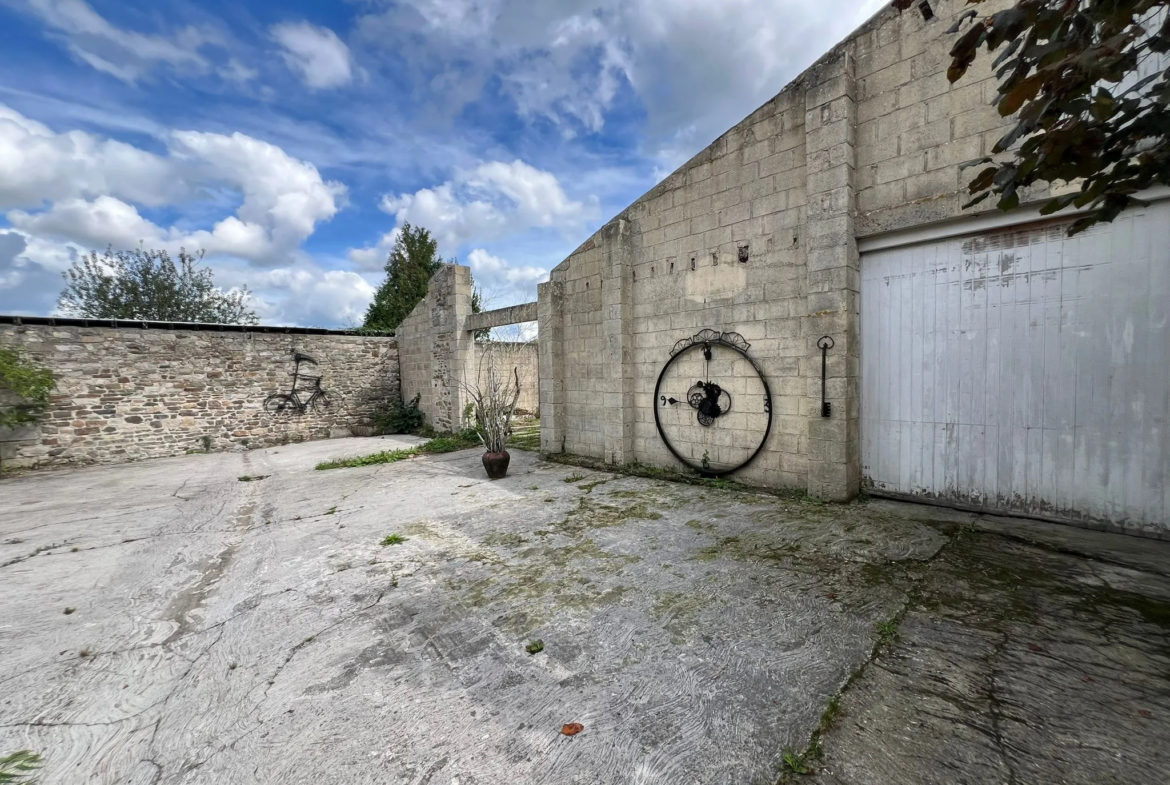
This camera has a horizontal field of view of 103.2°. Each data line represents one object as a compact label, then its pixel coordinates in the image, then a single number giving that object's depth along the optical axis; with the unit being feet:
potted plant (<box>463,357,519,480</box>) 21.03
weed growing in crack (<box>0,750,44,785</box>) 5.76
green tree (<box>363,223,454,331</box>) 69.56
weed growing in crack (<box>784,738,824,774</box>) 5.33
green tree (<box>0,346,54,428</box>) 24.91
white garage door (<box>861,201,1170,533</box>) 11.06
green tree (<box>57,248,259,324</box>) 52.21
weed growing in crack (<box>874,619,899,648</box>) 7.65
